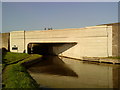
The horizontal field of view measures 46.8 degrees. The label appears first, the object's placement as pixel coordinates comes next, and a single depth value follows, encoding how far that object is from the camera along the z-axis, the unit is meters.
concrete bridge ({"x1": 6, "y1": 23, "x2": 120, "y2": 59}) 24.19
